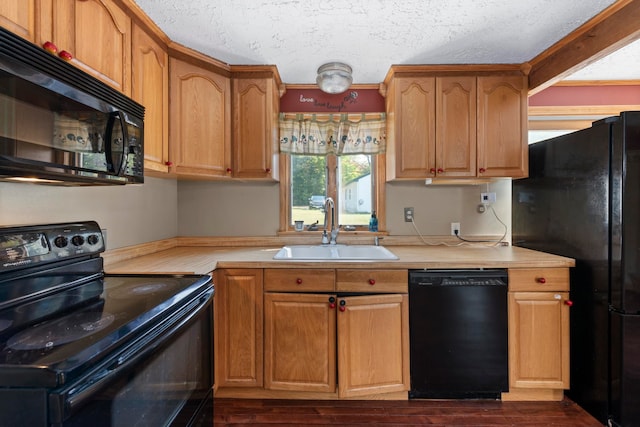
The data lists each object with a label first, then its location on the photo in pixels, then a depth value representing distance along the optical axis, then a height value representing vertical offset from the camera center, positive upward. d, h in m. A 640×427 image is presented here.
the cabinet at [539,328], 1.78 -0.67
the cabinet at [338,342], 1.77 -0.75
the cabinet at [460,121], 2.14 +0.63
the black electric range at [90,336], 0.61 -0.31
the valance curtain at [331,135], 2.43 +0.61
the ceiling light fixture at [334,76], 2.03 +0.90
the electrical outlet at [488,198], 2.43 +0.11
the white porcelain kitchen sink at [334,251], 2.16 -0.29
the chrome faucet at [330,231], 2.36 -0.15
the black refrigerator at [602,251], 1.52 -0.21
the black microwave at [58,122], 0.83 +0.29
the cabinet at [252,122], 2.15 +0.63
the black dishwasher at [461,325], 1.79 -0.65
